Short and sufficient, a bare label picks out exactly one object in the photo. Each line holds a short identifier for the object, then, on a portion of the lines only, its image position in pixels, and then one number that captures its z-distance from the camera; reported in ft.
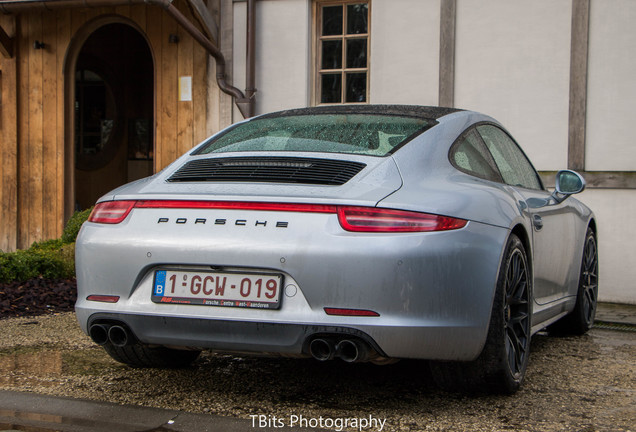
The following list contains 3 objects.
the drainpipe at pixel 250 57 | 29.71
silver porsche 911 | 9.66
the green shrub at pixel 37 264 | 22.99
